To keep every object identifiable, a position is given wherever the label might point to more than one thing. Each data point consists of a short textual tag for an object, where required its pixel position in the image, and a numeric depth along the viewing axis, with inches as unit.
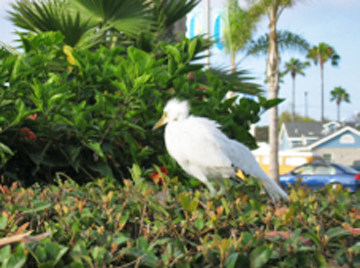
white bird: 95.9
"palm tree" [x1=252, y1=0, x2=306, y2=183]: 641.0
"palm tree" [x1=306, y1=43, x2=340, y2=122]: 2068.2
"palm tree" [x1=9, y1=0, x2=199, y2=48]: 170.6
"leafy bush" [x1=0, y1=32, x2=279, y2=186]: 109.9
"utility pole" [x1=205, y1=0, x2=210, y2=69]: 693.4
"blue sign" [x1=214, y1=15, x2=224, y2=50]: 767.7
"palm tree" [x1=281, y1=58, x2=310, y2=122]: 2276.9
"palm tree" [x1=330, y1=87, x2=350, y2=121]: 2482.8
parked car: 559.0
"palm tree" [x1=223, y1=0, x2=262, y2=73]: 763.0
